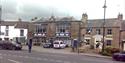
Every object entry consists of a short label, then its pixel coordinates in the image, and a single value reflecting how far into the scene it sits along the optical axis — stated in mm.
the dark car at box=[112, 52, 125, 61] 15705
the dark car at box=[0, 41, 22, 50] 21487
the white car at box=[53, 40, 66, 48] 26348
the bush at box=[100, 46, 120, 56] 19279
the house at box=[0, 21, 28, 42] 35058
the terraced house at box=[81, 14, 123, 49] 26917
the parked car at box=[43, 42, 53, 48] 27100
